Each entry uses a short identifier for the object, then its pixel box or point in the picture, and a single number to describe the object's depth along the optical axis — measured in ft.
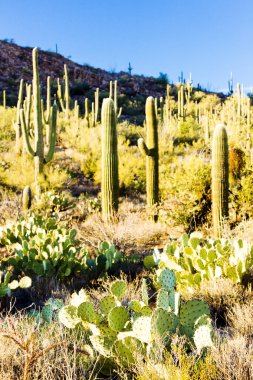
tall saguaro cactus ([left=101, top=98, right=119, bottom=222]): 32.42
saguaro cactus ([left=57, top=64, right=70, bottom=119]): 73.97
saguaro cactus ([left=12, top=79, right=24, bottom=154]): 52.70
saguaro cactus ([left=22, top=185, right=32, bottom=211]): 35.24
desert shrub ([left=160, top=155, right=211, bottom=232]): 32.14
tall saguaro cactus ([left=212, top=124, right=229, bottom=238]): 27.68
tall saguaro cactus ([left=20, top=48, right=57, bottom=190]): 41.91
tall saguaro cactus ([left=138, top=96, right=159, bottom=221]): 34.01
